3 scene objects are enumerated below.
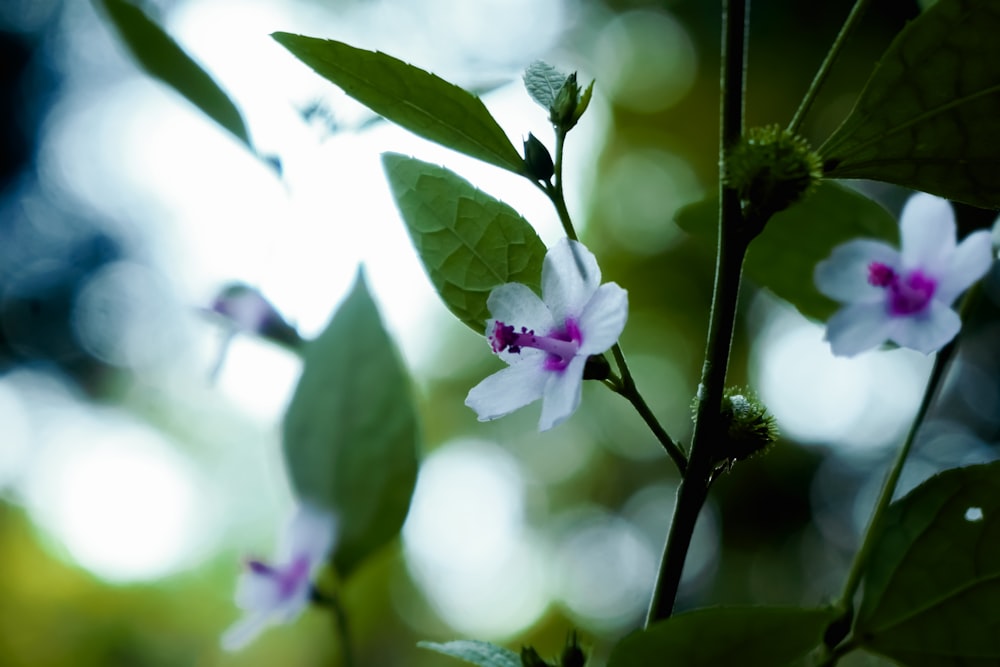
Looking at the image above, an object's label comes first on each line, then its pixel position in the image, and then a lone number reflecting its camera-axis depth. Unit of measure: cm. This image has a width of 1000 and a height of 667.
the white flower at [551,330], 30
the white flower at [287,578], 34
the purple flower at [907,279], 33
